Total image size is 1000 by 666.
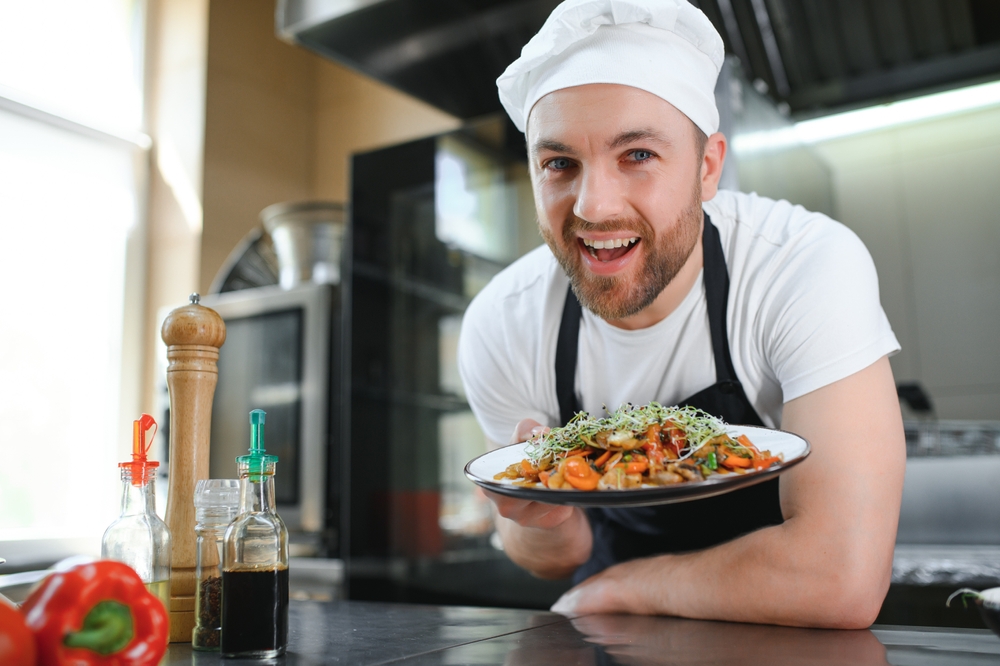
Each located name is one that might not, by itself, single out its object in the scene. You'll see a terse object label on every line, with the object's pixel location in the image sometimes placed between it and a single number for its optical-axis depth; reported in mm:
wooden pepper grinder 851
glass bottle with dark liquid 743
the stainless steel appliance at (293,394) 2535
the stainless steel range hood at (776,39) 2172
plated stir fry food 824
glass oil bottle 791
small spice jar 795
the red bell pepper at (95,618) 569
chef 1012
